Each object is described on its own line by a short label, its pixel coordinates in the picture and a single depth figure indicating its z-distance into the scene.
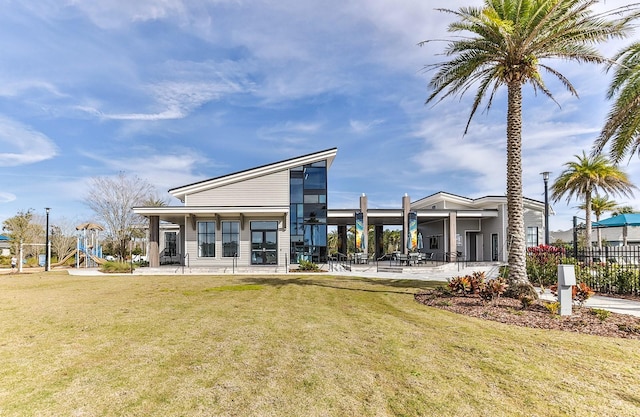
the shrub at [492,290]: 9.25
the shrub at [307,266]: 20.38
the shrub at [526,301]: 8.12
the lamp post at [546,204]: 17.68
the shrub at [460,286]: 9.98
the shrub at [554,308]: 7.64
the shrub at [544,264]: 13.61
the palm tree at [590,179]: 24.36
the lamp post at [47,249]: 22.66
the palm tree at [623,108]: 10.20
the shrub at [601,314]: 7.18
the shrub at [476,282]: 9.79
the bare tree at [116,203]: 31.02
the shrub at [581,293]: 7.91
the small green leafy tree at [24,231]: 30.94
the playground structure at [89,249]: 24.41
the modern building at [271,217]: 22.30
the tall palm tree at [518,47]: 9.49
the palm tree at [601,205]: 37.29
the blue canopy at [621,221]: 21.54
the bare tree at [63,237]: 34.22
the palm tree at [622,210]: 42.81
